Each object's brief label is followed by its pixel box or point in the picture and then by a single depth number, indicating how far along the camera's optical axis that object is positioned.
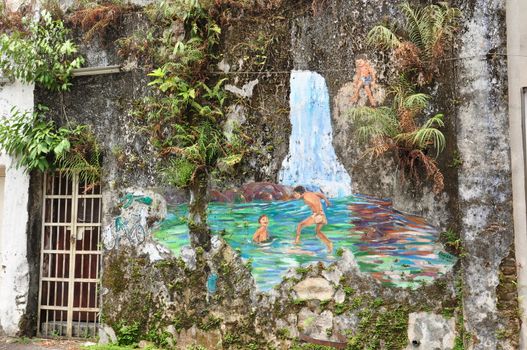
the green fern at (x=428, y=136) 5.77
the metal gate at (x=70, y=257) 7.16
